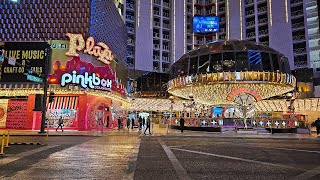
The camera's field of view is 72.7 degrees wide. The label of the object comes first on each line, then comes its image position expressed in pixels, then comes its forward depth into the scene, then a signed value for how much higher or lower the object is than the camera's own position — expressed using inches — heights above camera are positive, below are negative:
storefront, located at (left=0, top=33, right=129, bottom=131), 891.9 +89.2
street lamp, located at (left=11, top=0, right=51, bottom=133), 713.7 +53.2
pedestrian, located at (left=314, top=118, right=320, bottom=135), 758.2 -41.6
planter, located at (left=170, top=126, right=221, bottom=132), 857.7 -68.8
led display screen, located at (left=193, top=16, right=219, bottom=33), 2009.3 +816.1
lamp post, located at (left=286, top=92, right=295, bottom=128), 957.3 +64.5
